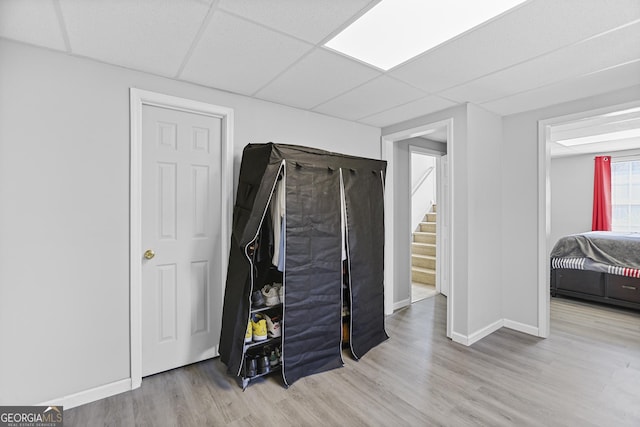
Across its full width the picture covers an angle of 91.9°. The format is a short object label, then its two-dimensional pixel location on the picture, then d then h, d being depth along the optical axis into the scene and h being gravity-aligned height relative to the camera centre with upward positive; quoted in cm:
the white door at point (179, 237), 235 -20
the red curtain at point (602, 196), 564 +33
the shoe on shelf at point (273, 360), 239 -115
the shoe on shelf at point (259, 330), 234 -89
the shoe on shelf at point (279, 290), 249 -63
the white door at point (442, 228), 455 -22
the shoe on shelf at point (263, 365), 231 -114
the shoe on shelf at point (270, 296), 243 -66
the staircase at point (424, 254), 529 -74
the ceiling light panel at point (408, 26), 159 +106
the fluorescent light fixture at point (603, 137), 434 +115
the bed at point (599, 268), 380 -70
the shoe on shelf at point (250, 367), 225 -113
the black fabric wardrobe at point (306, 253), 224 -32
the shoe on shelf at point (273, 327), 242 -90
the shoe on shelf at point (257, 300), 237 -67
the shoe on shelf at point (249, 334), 225 -90
